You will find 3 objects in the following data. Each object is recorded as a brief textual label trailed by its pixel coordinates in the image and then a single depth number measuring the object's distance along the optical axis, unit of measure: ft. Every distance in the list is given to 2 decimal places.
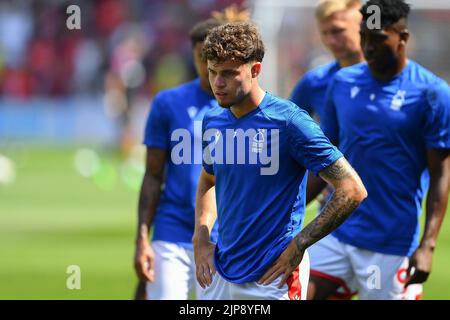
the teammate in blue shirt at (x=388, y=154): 41.57
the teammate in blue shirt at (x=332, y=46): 48.16
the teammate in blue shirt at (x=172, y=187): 44.70
